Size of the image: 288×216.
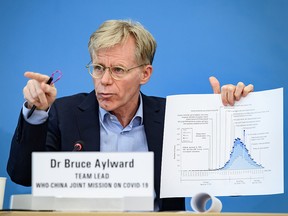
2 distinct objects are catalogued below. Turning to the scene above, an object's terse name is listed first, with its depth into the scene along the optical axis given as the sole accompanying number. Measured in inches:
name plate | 115.3
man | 140.1
